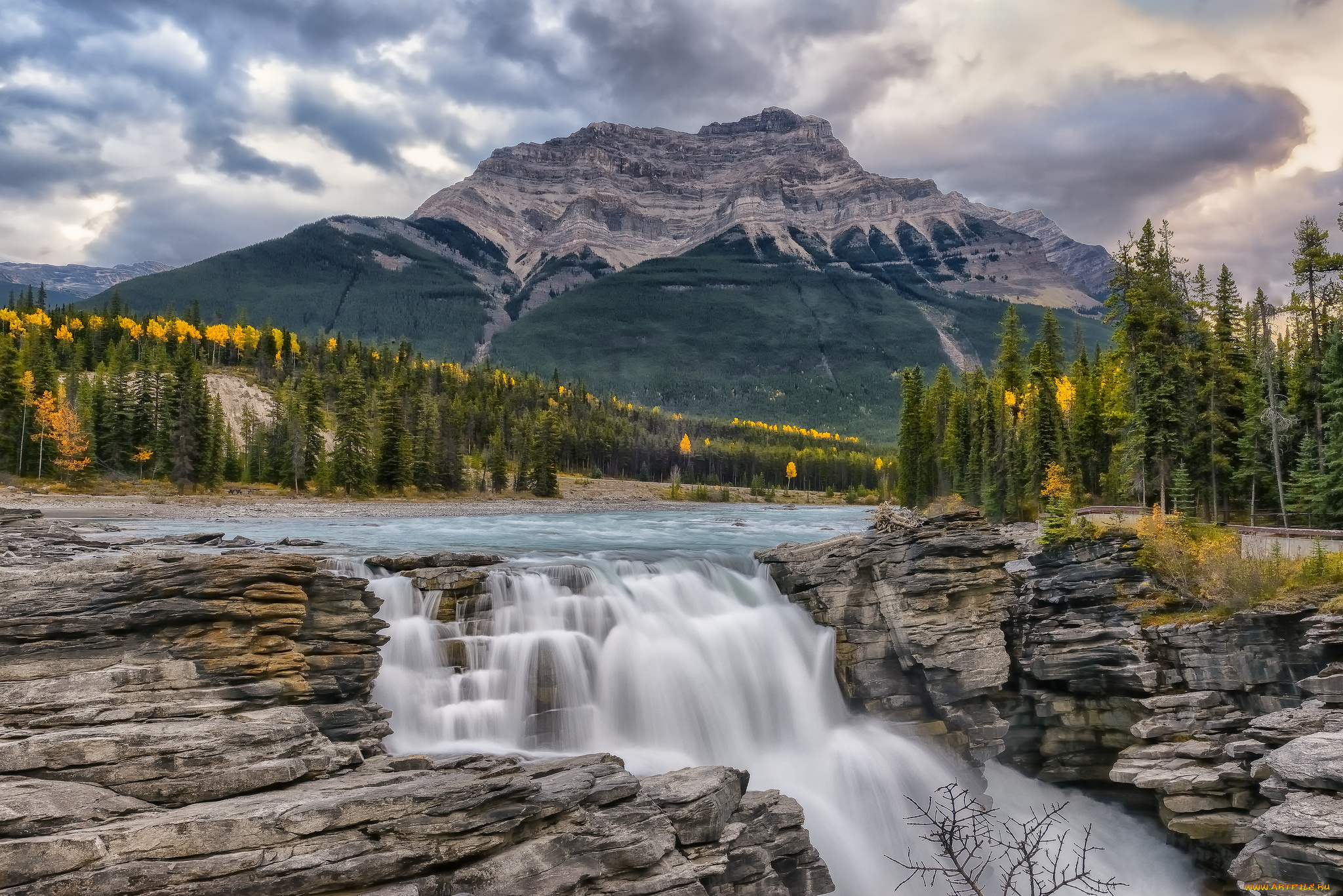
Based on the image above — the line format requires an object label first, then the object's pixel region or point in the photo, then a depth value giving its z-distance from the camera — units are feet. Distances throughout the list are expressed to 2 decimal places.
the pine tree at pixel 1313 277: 122.62
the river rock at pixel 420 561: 69.56
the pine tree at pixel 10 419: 237.86
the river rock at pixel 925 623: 71.92
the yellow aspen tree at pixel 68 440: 237.45
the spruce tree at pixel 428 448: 290.76
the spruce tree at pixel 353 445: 262.88
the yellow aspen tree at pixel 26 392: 237.86
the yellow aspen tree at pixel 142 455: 260.42
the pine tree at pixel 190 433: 241.96
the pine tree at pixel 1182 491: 121.19
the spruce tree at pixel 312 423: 284.61
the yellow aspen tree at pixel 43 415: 236.43
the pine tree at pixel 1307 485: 111.45
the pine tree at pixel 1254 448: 123.54
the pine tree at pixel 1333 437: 106.63
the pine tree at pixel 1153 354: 124.16
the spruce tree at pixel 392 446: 272.92
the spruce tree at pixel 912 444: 281.74
